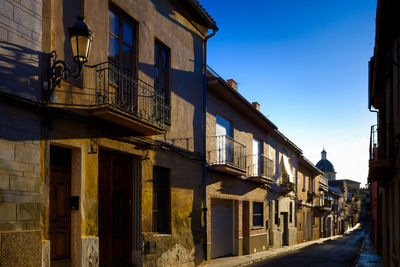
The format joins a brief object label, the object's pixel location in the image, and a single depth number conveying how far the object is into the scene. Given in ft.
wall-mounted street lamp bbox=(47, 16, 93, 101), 21.15
